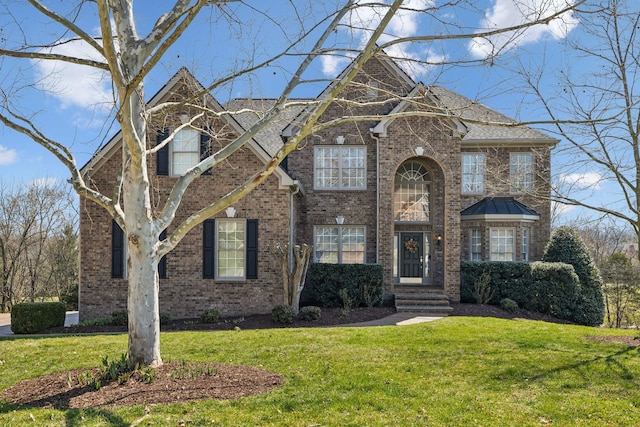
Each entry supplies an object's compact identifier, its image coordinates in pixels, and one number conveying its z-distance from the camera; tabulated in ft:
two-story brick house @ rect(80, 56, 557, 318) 44.16
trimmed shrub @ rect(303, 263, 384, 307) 46.60
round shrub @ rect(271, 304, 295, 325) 38.96
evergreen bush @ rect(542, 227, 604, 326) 48.49
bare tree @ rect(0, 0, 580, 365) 19.54
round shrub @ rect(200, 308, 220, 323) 40.73
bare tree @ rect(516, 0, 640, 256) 27.00
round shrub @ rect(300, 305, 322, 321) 39.81
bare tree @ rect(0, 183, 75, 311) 70.08
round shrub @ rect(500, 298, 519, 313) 46.32
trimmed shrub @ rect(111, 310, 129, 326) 39.81
